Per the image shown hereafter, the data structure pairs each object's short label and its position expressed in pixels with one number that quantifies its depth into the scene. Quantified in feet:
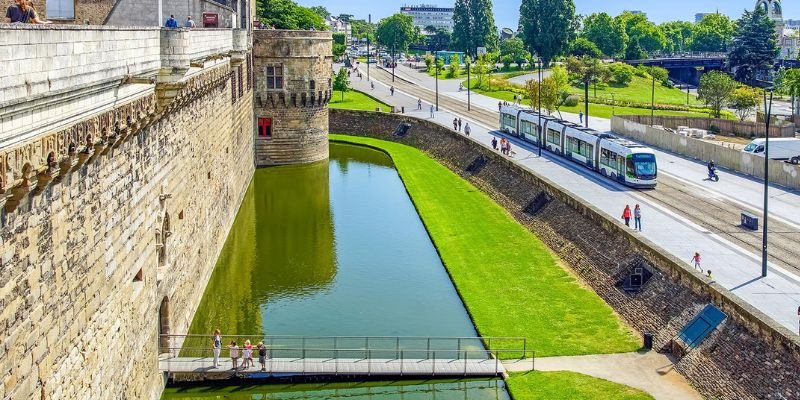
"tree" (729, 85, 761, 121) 305.12
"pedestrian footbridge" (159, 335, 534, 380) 91.71
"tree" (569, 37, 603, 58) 490.08
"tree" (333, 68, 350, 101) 339.98
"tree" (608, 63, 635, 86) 420.36
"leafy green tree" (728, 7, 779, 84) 425.28
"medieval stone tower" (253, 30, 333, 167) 220.23
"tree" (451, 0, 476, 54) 571.69
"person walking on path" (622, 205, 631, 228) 134.00
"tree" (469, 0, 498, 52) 564.71
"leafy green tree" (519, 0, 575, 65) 474.08
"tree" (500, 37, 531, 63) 501.97
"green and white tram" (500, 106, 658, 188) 166.71
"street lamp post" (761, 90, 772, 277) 106.42
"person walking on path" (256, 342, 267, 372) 91.40
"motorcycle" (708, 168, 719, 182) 177.91
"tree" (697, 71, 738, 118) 305.12
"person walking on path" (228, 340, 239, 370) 91.71
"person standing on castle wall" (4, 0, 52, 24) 61.82
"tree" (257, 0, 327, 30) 345.72
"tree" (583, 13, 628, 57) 530.27
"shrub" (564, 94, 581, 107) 340.39
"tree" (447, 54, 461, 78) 455.63
